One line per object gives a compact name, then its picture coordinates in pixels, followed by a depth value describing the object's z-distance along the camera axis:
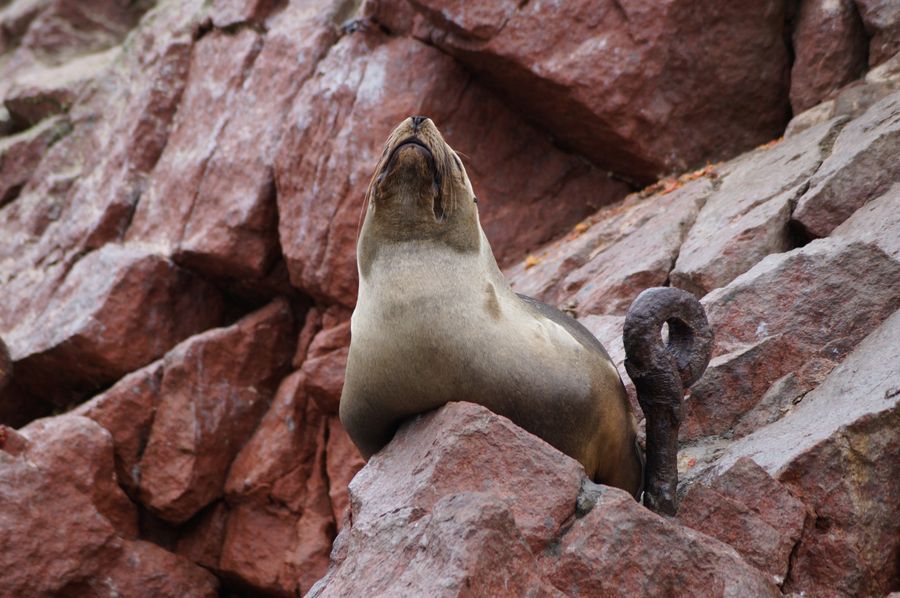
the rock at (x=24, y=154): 20.64
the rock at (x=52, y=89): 21.19
